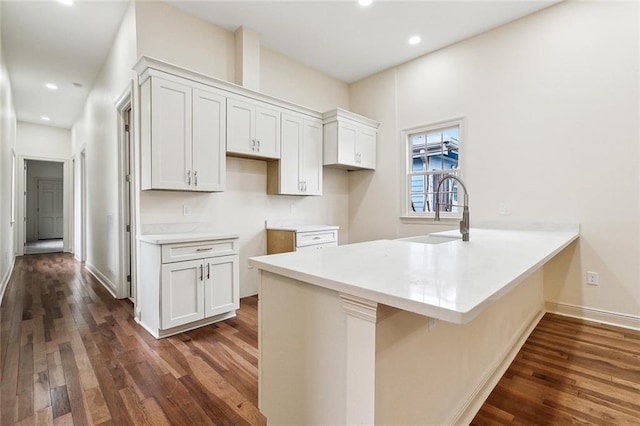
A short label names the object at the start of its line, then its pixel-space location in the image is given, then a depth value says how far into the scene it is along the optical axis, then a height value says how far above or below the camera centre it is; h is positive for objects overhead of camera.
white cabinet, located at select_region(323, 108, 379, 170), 4.11 +1.02
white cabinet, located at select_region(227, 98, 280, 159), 3.18 +0.93
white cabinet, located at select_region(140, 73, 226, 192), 2.65 +0.73
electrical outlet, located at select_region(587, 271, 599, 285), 2.92 -0.66
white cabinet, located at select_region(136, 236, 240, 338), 2.49 -0.65
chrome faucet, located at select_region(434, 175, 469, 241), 2.14 -0.06
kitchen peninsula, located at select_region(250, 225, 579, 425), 0.95 -0.47
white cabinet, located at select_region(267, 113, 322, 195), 3.72 +0.67
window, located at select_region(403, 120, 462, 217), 3.93 +0.63
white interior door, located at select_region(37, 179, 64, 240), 9.35 +0.07
